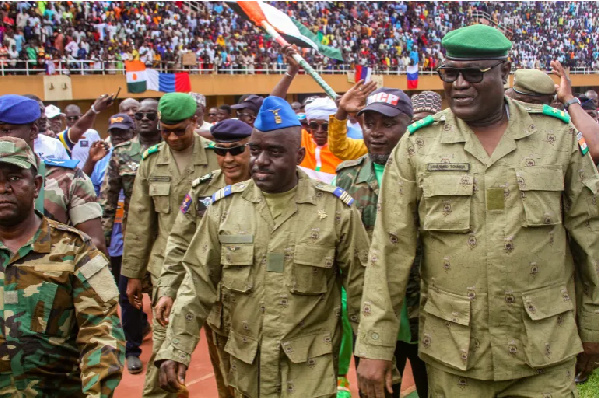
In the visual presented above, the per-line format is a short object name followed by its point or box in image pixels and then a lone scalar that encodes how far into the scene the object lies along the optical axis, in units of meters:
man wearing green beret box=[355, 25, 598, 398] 3.02
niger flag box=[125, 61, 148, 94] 19.53
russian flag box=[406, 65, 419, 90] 29.38
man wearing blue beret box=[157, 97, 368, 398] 3.52
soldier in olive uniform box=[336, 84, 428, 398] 4.39
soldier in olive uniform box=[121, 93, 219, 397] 5.33
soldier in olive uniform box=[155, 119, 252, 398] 4.16
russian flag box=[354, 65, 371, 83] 15.98
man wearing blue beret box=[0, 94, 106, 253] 4.18
